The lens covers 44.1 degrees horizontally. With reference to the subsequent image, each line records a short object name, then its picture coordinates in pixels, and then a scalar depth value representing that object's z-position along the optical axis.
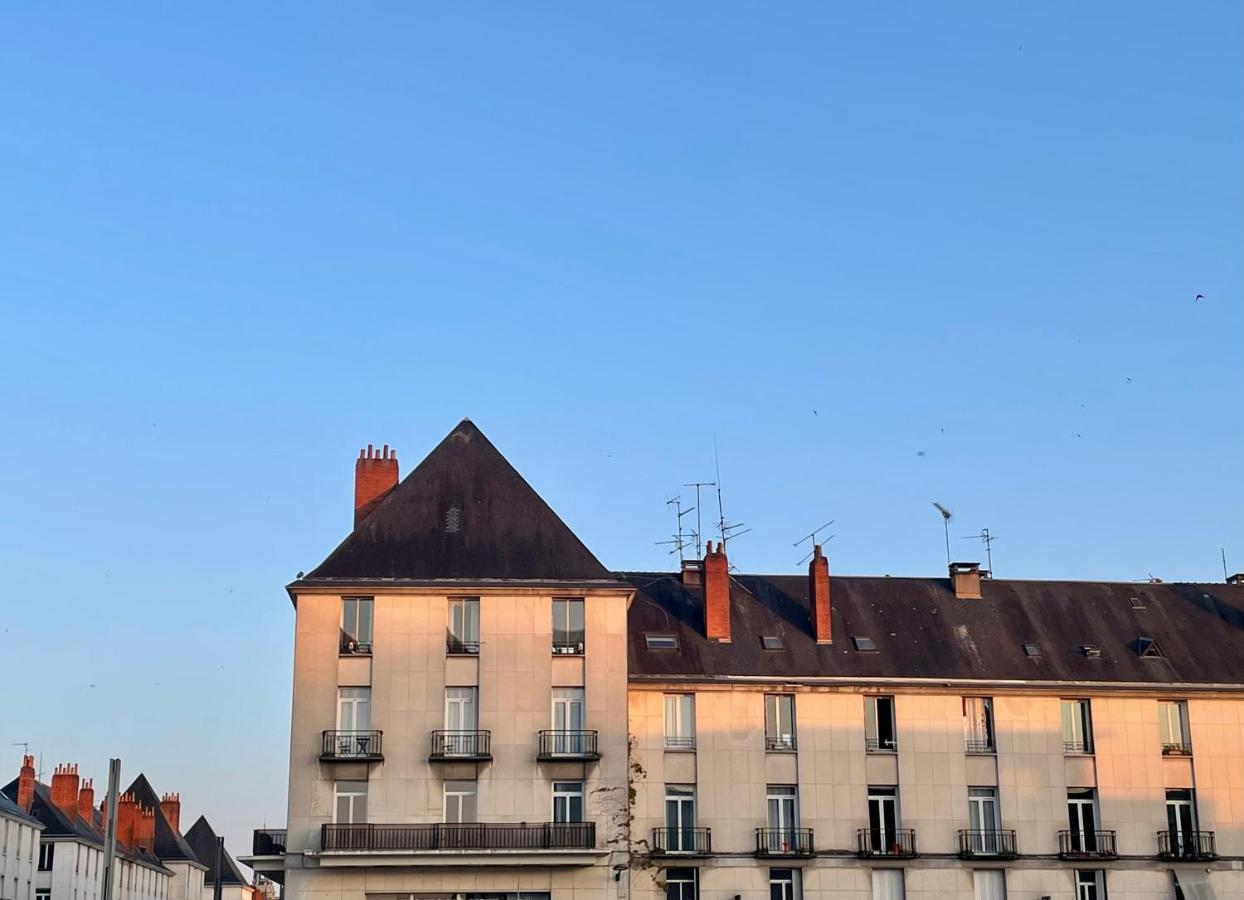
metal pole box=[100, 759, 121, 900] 33.53
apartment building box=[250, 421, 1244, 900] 42.59
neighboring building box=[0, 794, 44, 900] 70.06
